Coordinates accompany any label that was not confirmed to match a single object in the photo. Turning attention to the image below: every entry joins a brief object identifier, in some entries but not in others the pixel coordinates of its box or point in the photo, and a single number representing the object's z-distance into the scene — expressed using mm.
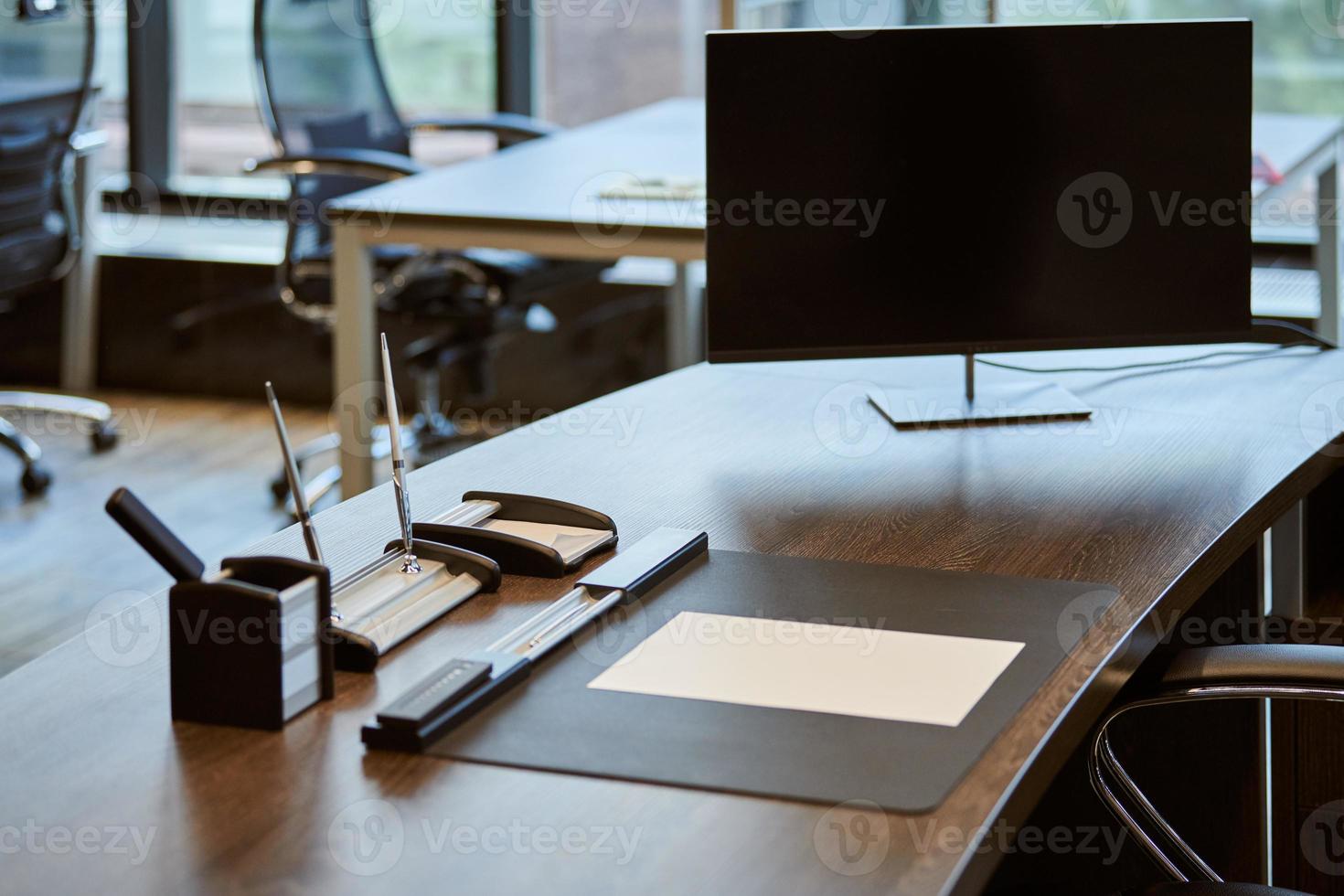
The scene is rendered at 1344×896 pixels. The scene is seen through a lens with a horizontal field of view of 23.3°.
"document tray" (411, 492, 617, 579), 3055
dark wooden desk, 2546
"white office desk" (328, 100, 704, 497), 5153
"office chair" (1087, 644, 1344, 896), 2949
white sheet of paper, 2772
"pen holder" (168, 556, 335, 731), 2703
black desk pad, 2650
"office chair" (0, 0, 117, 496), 6841
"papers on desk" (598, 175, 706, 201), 5526
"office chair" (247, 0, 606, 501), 6386
